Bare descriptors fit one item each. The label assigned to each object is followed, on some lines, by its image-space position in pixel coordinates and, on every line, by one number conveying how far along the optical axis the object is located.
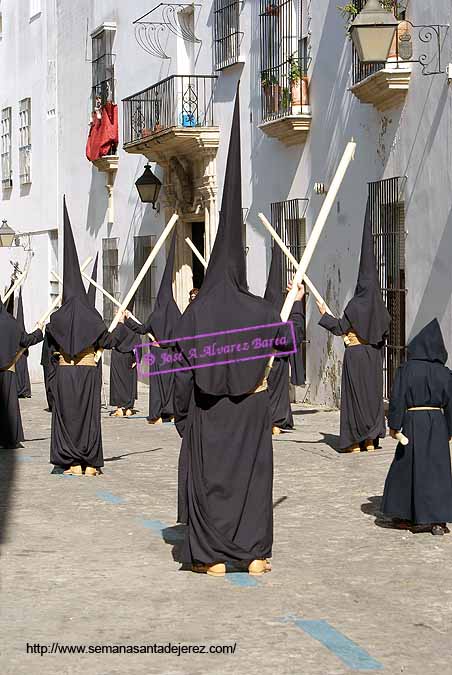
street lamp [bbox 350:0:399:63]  12.85
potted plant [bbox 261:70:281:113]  20.56
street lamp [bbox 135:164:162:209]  24.27
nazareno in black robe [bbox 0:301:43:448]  14.86
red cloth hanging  27.59
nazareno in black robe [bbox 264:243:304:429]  16.39
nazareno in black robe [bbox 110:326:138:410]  20.05
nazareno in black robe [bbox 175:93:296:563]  8.19
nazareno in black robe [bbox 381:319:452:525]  9.62
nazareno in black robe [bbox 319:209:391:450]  14.28
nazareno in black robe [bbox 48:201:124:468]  12.79
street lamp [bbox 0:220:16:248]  28.47
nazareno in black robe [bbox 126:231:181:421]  17.92
